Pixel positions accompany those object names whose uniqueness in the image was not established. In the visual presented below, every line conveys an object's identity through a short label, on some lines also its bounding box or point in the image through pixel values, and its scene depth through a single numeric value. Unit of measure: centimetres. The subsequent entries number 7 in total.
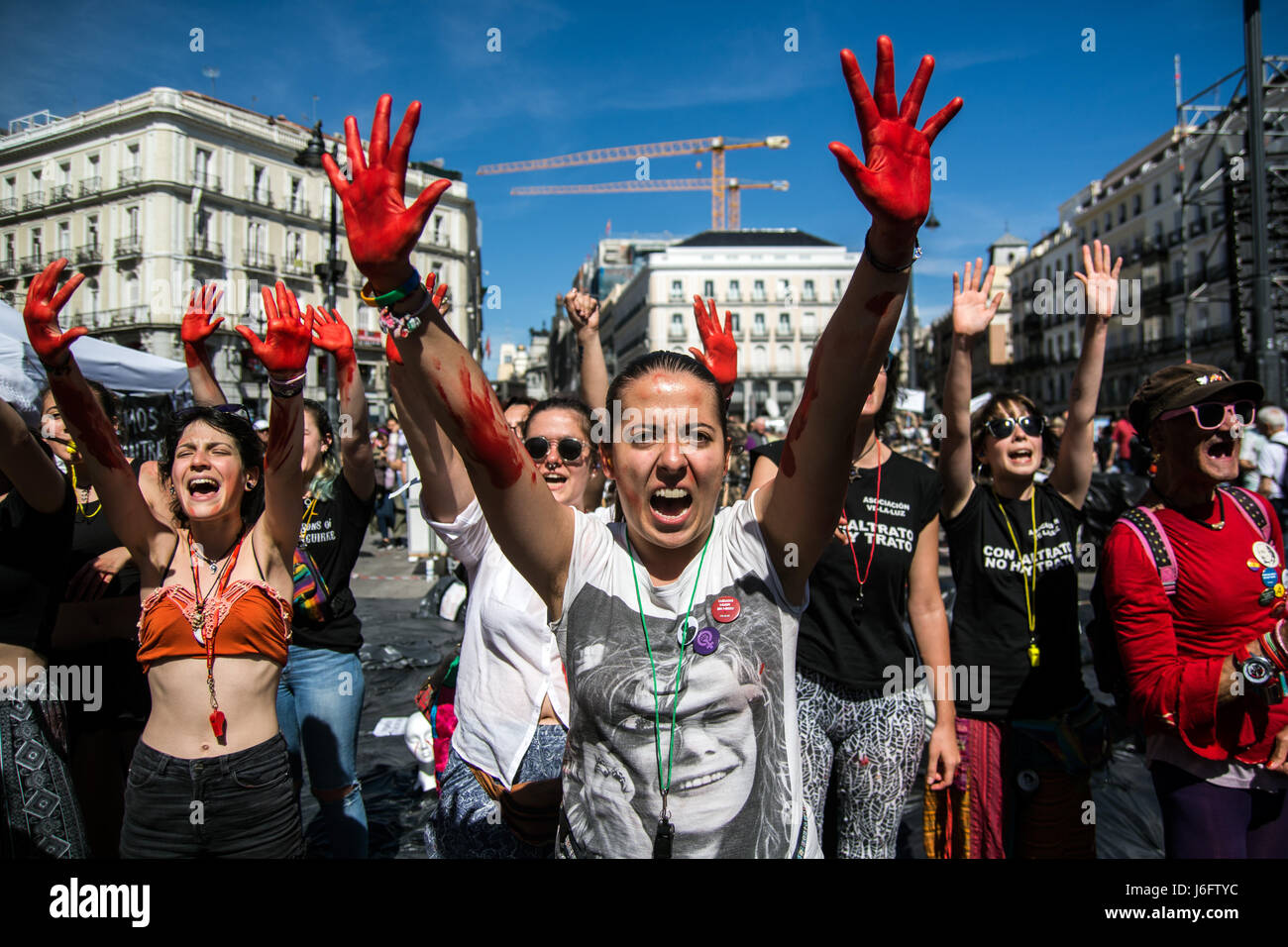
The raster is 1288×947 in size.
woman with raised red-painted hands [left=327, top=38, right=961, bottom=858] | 142
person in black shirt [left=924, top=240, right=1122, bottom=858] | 279
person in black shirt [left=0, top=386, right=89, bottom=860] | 252
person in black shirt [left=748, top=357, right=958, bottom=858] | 266
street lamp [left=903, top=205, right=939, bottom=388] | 2077
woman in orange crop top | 236
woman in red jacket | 224
